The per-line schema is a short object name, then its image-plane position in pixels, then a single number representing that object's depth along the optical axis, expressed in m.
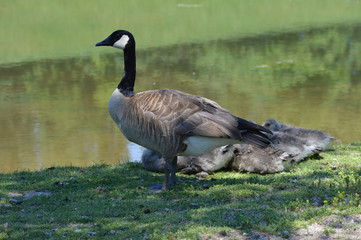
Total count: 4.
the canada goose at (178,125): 13.99
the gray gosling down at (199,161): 16.98
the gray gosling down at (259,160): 16.87
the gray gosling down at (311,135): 18.22
